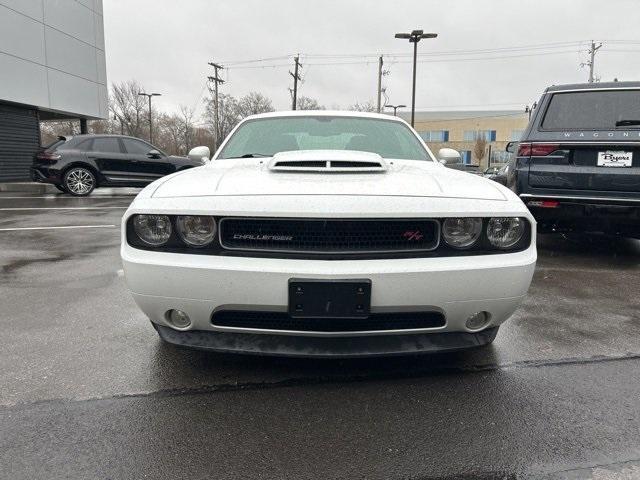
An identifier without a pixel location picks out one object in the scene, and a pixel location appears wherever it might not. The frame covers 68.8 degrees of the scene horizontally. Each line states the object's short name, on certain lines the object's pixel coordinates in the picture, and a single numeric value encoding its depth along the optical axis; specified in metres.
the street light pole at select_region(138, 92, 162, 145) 52.84
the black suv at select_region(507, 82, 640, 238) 4.34
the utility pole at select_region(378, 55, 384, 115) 36.59
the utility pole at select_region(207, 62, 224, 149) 43.37
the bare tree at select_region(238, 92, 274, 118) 58.93
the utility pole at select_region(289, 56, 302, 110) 42.07
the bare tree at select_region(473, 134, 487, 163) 52.09
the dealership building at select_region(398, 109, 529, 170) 64.06
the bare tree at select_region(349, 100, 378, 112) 60.02
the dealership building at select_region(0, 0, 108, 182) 15.19
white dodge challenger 1.94
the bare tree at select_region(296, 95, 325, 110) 59.22
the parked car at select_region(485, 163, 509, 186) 9.27
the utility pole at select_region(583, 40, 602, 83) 42.97
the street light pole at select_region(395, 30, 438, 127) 23.55
